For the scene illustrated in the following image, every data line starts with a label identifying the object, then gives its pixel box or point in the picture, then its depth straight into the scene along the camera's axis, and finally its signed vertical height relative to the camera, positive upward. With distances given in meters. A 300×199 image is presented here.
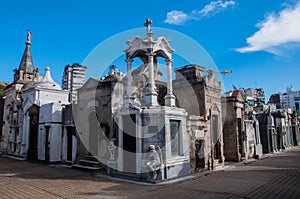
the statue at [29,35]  27.77 +10.87
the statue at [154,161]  10.16 -1.59
